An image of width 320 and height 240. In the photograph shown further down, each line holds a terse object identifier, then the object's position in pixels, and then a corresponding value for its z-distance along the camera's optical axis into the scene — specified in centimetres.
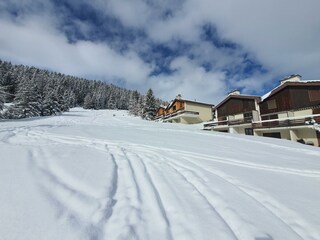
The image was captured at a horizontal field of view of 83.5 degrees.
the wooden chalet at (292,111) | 2088
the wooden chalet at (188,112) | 4381
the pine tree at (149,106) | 5128
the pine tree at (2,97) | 2375
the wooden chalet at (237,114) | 2844
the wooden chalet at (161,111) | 5901
